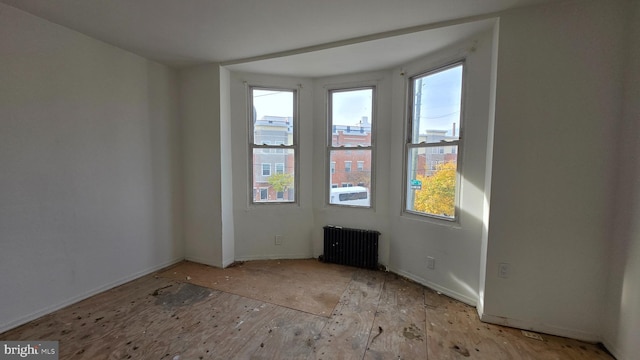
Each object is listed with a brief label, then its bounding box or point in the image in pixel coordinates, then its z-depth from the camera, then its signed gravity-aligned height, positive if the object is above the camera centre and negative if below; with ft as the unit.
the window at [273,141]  11.43 +1.04
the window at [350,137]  10.98 +1.24
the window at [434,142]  8.46 +0.86
